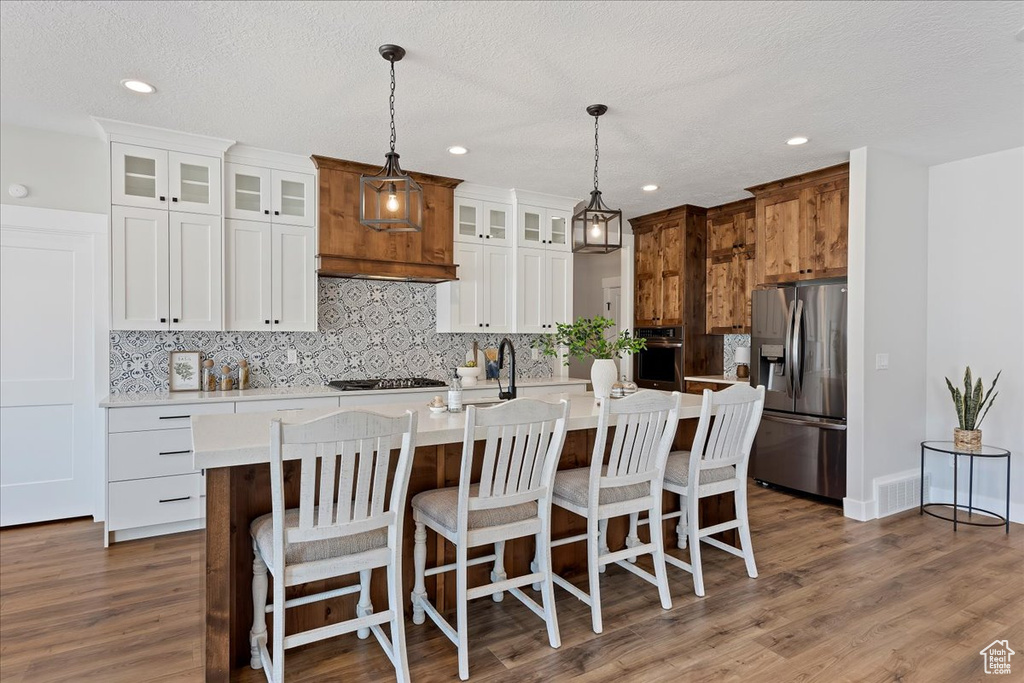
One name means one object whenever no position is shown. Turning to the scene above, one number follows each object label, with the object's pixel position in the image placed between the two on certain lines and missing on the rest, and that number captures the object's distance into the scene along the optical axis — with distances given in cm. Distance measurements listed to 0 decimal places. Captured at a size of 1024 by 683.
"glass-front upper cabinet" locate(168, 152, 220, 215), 382
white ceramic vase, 328
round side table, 389
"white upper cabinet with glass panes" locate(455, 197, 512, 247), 500
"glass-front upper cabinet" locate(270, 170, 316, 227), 421
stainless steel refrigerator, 427
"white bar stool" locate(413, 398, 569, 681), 211
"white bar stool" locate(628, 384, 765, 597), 278
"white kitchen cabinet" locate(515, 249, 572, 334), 532
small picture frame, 409
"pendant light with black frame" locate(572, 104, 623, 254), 300
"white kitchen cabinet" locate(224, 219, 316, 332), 409
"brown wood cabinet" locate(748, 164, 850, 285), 432
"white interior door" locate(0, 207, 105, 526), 376
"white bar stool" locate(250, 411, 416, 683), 179
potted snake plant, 397
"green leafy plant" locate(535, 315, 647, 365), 332
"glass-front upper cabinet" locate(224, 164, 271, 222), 405
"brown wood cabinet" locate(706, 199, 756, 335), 552
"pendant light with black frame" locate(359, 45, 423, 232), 253
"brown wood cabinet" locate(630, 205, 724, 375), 582
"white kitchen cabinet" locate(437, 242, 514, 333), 501
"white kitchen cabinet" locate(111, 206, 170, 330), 366
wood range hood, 431
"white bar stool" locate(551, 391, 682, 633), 244
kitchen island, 199
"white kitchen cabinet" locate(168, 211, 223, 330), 384
